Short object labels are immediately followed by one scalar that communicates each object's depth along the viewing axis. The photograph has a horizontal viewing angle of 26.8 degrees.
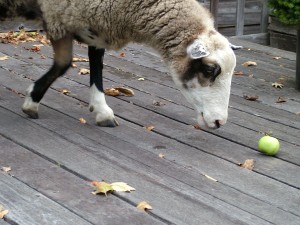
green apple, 4.16
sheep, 4.09
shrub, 5.82
